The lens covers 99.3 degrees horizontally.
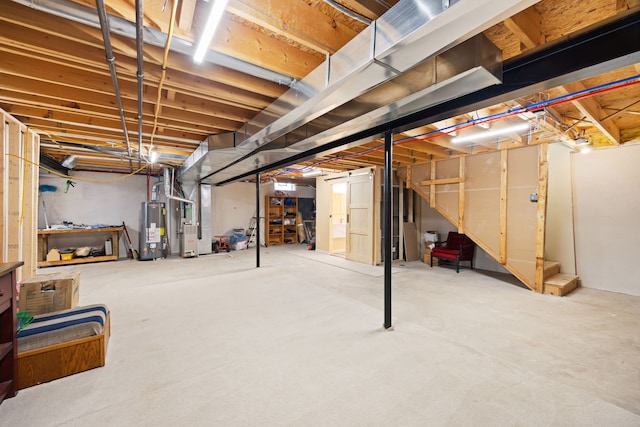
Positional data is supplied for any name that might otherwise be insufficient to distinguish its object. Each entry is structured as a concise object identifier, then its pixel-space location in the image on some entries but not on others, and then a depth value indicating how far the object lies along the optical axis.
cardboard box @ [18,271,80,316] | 2.50
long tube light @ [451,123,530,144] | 3.26
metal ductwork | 1.21
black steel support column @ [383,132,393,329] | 2.75
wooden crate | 1.88
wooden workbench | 5.71
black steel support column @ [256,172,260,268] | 5.71
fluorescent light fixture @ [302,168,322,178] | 6.95
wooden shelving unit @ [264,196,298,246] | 9.35
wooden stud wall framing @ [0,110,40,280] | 3.04
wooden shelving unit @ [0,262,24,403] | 1.75
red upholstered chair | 5.26
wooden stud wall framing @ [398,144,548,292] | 4.00
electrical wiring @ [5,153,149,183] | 3.15
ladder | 8.88
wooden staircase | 3.83
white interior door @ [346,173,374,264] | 6.08
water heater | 6.49
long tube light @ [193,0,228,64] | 1.24
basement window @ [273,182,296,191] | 8.91
